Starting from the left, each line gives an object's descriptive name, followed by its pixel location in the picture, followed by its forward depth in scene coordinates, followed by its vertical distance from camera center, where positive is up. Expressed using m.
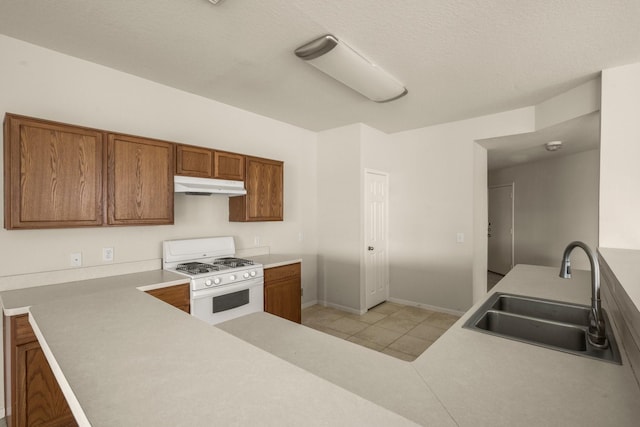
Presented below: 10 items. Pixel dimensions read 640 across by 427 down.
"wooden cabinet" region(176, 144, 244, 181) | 2.87 +0.50
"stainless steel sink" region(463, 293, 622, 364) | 1.38 -0.57
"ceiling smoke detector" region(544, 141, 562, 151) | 4.08 +0.91
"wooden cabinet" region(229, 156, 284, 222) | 3.45 +0.22
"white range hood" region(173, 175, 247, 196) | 2.79 +0.27
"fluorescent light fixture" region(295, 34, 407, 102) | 2.21 +1.17
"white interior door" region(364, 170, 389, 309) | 4.38 -0.37
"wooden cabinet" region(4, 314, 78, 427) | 1.82 -1.04
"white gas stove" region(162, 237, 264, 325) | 2.66 -0.58
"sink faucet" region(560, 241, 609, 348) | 1.27 -0.43
